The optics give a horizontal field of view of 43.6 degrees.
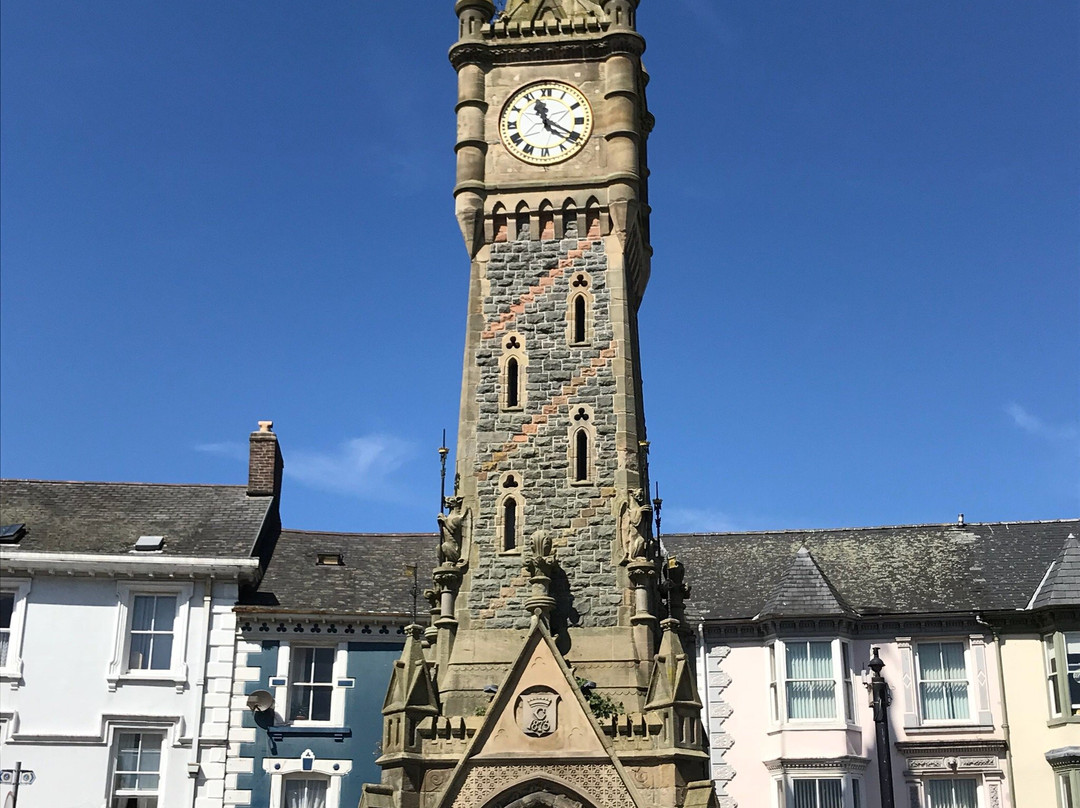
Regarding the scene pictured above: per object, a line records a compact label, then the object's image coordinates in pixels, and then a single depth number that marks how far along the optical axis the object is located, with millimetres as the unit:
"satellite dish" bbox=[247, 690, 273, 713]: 28641
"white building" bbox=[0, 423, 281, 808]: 27875
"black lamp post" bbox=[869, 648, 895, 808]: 18381
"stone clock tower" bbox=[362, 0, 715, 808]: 23297
